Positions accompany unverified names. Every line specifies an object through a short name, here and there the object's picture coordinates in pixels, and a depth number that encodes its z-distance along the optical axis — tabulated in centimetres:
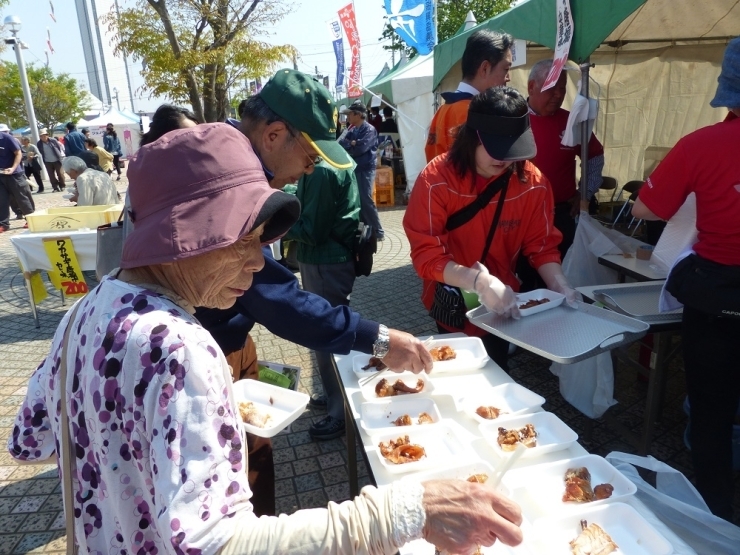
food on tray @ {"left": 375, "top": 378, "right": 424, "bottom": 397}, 201
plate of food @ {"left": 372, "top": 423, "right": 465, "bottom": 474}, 157
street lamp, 1786
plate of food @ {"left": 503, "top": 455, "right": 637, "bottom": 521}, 142
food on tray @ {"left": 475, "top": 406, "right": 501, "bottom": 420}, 181
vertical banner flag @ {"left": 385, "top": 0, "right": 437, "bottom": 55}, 1109
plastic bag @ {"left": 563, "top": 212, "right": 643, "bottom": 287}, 382
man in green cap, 187
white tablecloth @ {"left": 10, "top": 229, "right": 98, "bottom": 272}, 509
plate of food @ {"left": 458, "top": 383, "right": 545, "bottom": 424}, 183
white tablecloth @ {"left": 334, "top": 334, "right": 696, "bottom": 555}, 129
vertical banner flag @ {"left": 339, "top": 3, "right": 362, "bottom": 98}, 1473
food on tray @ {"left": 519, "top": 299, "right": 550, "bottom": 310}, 232
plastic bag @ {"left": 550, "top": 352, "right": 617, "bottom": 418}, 309
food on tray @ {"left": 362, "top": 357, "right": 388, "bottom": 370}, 215
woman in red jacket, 221
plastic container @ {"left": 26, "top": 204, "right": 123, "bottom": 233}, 524
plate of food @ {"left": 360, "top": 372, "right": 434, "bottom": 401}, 200
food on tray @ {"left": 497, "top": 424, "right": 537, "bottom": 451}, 165
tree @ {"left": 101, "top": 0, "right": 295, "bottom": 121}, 828
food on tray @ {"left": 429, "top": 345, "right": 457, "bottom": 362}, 221
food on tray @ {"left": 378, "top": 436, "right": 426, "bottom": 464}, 162
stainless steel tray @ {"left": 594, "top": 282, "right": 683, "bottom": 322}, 256
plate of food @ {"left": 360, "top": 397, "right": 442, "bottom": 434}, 185
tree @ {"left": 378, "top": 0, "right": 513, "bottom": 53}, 2647
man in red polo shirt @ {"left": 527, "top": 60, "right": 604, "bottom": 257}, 395
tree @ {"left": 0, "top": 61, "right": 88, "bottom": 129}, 3090
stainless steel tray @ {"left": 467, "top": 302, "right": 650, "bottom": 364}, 192
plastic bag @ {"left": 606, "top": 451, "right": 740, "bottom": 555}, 149
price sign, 509
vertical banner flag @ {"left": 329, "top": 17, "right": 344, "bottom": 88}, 1530
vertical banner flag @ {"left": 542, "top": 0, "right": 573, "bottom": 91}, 339
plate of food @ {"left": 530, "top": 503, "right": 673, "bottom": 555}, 128
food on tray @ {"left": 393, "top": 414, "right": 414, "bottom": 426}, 183
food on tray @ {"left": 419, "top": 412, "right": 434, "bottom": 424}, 185
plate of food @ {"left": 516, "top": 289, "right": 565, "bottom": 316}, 229
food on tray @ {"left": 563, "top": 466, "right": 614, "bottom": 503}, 144
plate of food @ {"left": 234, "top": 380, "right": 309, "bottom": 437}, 182
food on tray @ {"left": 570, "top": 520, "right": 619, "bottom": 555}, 127
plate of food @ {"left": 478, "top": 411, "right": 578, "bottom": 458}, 163
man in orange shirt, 348
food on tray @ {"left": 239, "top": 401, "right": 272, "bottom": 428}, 184
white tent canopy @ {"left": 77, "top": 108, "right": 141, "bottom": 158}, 2828
